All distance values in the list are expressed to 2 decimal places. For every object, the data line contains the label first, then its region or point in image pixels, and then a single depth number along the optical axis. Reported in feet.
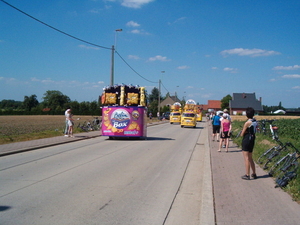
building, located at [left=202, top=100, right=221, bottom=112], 447.01
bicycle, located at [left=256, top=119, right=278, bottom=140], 64.95
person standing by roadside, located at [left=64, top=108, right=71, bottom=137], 58.11
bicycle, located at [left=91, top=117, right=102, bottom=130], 84.09
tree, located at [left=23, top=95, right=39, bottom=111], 402.52
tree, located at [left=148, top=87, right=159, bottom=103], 447.79
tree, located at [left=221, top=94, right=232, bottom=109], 378.28
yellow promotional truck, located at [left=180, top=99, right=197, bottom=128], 110.52
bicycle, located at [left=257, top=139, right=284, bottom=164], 30.94
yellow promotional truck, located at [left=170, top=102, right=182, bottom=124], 139.13
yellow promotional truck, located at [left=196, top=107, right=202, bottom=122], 159.63
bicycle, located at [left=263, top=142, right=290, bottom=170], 29.59
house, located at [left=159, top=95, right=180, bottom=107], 411.79
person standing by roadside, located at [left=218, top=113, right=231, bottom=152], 41.86
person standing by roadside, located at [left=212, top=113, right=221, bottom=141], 53.18
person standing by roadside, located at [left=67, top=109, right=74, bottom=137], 58.29
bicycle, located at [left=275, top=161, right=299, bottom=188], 21.73
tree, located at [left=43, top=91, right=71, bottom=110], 405.80
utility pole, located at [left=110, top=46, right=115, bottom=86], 78.02
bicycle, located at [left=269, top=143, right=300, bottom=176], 23.58
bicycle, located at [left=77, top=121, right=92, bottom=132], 77.00
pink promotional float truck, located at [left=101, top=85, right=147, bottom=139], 56.80
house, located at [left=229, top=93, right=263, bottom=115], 337.52
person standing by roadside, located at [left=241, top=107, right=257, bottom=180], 23.72
